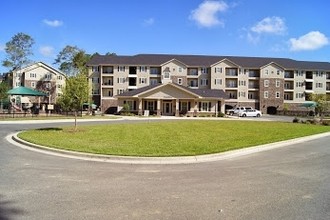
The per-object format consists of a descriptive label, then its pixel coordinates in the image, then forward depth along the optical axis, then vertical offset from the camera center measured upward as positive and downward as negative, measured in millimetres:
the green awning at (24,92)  44812 +1880
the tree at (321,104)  42738 +464
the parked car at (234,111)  61000 -735
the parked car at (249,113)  58469 -993
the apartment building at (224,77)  73938 +6766
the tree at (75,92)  22688 +938
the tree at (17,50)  80875 +13433
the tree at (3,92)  63306 +2567
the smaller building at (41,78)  79750 +6486
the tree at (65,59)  86562 +12129
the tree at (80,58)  84675 +12051
